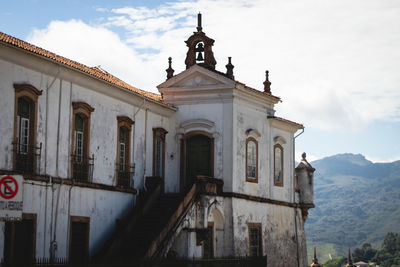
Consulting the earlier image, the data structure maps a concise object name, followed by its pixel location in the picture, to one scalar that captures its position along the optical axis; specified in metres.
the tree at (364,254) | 153.91
